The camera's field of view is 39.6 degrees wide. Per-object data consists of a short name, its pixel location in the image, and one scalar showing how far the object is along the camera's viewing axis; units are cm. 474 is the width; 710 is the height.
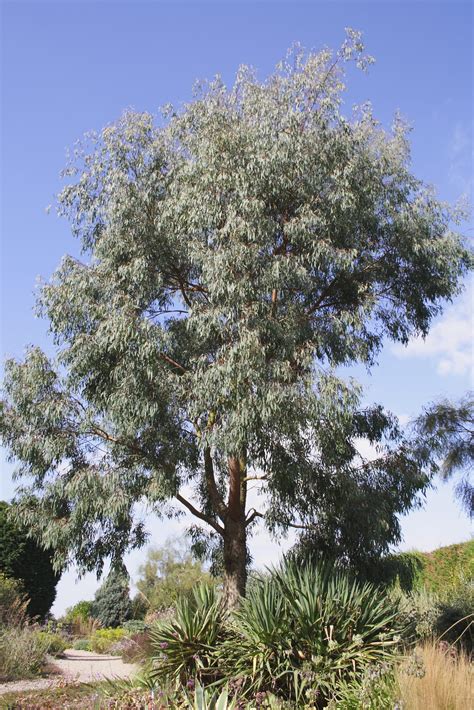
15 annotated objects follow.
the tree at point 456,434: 1327
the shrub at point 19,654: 1051
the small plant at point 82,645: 1777
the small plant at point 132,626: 1646
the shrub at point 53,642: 1361
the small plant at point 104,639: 1728
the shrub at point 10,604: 1229
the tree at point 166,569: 2555
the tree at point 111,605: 2248
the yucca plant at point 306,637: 690
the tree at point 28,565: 1469
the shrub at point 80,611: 2241
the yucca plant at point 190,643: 761
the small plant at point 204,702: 487
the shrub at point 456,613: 1105
